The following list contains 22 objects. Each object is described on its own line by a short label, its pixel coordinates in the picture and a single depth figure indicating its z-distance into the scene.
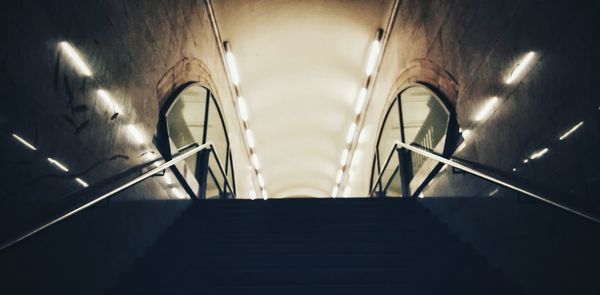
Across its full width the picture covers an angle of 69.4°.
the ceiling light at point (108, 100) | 3.23
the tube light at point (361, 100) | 9.68
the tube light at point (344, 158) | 13.21
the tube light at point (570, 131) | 2.61
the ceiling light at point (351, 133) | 11.46
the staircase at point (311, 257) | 2.82
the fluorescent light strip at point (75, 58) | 2.70
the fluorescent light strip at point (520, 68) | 3.19
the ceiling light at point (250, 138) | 11.62
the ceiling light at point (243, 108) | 9.95
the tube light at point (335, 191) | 16.51
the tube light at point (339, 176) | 14.78
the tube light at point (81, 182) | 2.82
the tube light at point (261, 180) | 15.15
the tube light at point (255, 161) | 13.20
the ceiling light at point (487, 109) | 3.82
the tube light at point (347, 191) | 13.48
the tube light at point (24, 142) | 2.22
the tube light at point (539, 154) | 2.99
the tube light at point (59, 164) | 2.54
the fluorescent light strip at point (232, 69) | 8.20
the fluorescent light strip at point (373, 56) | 8.06
